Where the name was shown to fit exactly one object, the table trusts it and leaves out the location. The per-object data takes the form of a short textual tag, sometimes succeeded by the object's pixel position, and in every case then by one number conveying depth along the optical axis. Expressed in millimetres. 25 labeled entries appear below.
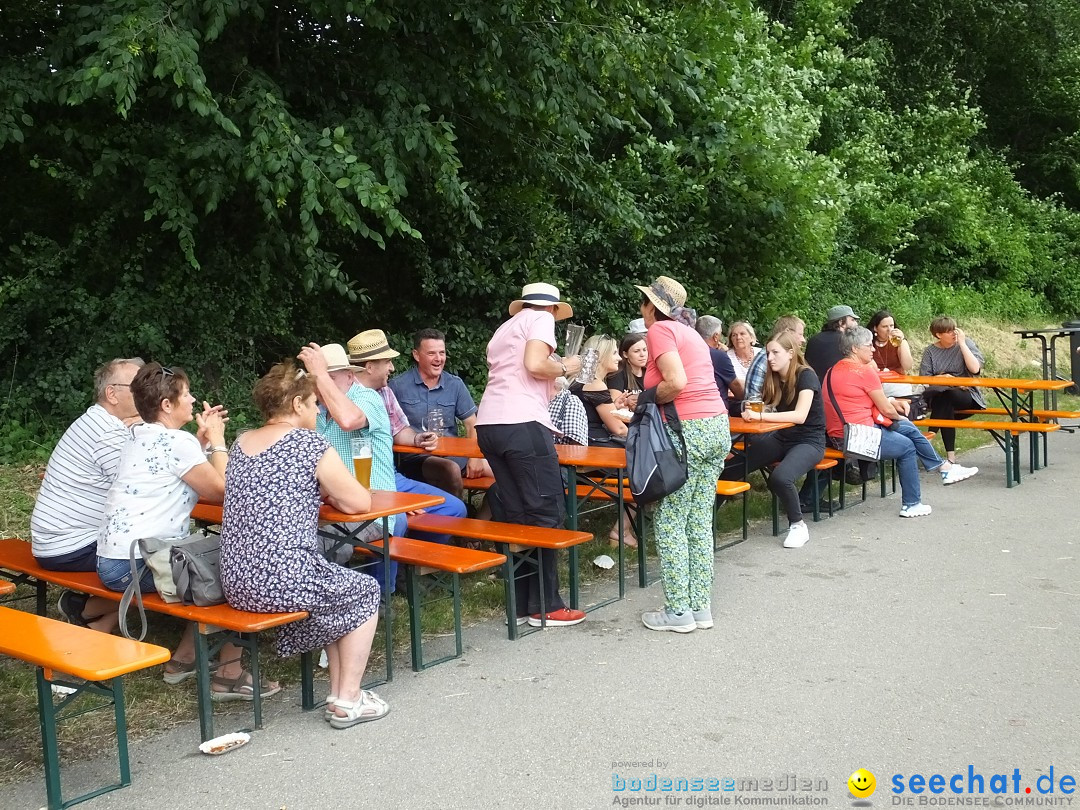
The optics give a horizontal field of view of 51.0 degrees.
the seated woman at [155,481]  4648
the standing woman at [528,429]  5594
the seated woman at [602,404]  7781
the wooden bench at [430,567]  5074
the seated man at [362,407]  5621
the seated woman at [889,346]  10820
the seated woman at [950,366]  10531
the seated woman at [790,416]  7770
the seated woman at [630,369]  7785
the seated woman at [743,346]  9258
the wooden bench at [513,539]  5430
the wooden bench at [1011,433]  9391
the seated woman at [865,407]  8297
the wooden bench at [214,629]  4215
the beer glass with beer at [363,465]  5137
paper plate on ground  4141
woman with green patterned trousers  5508
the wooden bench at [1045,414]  10164
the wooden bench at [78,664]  3613
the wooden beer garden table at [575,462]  6247
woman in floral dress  4312
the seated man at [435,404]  7387
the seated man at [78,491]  5055
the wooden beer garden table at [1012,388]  9609
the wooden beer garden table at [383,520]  4734
